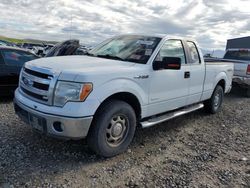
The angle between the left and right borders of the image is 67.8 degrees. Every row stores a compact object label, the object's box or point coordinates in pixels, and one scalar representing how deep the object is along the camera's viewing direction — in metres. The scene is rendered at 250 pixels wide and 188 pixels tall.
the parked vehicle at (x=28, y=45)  19.71
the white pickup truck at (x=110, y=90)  2.38
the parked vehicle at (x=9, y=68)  4.40
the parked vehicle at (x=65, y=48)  7.11
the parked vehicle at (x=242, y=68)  6.47
